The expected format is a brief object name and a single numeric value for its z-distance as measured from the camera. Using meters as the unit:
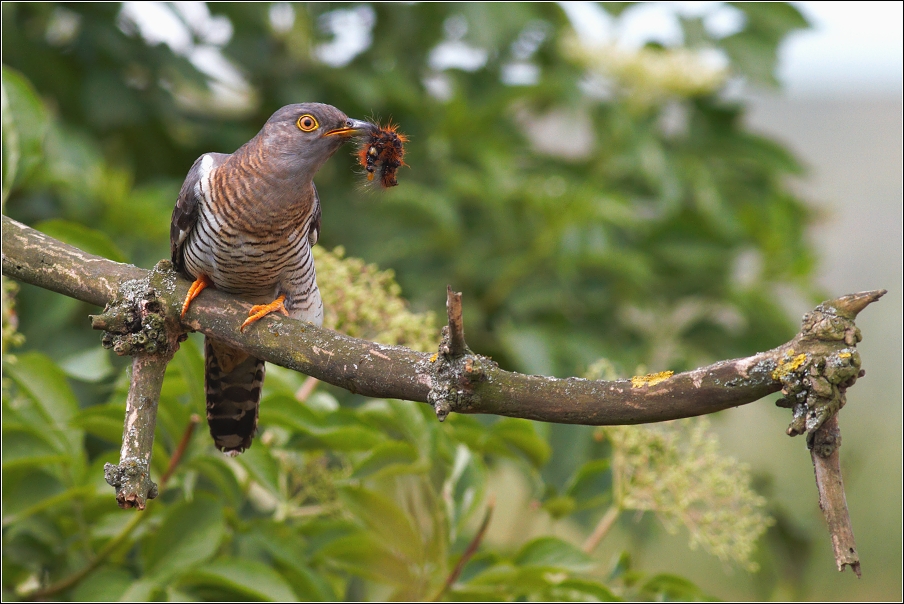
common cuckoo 6.77
